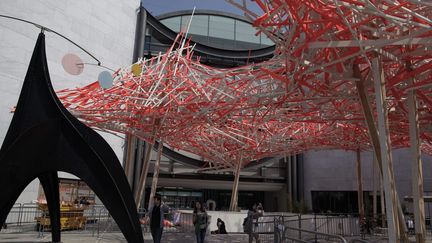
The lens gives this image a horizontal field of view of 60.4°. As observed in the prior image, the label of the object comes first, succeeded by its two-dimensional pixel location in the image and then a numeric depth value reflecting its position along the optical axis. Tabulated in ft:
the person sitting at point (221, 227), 60.49
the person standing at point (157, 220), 33.42
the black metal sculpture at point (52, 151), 25.16
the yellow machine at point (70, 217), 55.63
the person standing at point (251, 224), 40.37
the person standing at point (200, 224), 39.14
